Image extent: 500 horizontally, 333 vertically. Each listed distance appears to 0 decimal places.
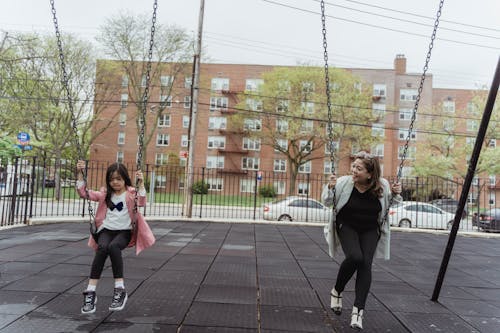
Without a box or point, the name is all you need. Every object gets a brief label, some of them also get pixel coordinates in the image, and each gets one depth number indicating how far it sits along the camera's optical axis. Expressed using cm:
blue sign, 1616
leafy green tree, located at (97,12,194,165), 2848
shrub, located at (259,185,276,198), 3743
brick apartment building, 4512
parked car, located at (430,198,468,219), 1873
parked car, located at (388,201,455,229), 1617
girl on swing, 368
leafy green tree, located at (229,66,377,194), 3488
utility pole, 1440
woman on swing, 354
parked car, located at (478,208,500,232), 1495
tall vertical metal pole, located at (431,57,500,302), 445
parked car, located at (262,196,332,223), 1573
